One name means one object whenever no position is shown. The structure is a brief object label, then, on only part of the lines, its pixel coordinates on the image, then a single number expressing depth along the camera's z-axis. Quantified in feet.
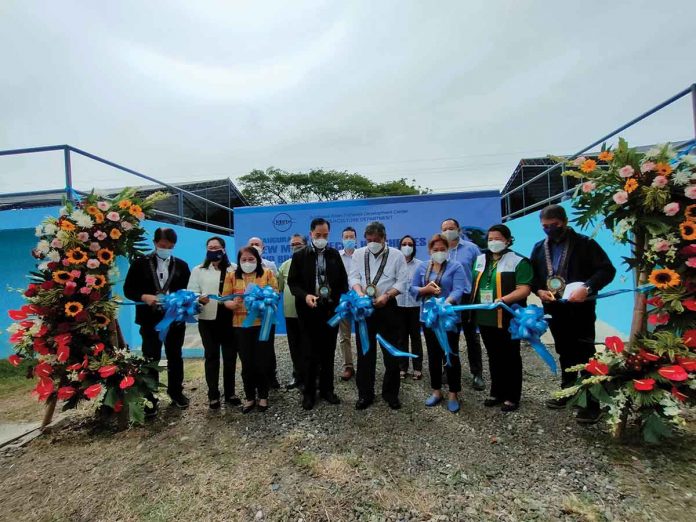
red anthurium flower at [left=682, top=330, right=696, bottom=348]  7.68
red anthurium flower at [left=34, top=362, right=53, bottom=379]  9.92
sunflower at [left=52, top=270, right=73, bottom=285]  9.81
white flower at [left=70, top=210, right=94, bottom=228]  9.87
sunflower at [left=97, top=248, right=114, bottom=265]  10.25
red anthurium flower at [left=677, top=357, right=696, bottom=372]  7.53
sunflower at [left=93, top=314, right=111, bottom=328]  10.32
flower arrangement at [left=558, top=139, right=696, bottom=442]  7.68
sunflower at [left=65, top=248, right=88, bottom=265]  9.93
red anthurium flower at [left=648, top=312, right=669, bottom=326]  8.18
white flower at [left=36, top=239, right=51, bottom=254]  9.85
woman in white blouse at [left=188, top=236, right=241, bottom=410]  10.96
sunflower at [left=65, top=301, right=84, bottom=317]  9.84
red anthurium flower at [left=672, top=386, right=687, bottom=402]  7.63
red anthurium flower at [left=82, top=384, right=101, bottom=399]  9.80
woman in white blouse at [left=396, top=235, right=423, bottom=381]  12.64
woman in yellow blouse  10.75
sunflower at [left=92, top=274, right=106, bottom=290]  10.12
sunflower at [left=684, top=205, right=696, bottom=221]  7.71
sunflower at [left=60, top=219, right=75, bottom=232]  9.96
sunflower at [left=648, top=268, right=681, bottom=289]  7.81
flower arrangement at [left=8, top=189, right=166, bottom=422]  9.91
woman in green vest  9.77
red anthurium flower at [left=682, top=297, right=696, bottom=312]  7.65
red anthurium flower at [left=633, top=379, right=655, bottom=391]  7.72
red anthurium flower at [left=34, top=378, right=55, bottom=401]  9.91
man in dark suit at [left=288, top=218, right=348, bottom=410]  10.91
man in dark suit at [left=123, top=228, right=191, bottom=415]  11.02
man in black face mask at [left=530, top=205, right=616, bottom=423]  9.30
